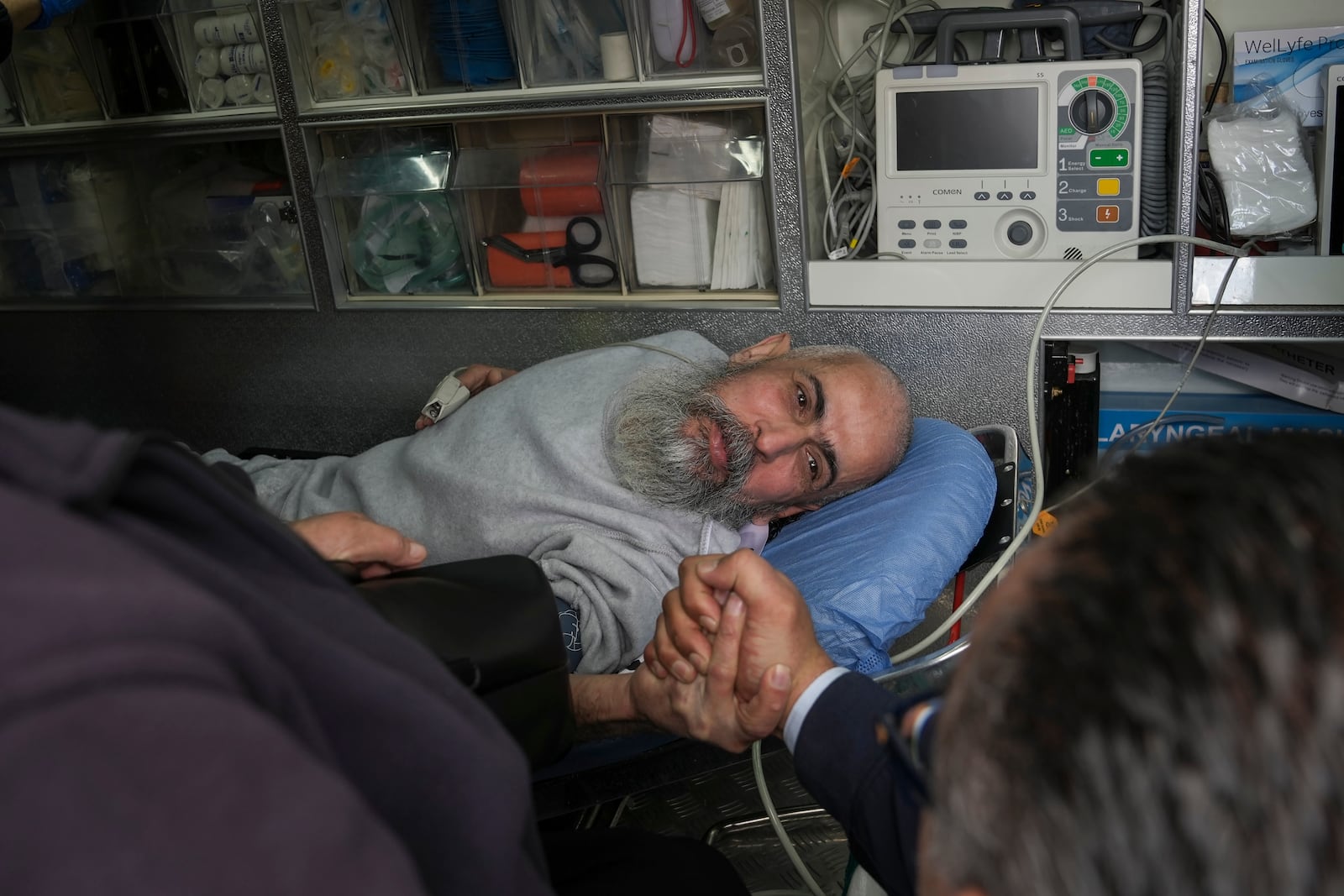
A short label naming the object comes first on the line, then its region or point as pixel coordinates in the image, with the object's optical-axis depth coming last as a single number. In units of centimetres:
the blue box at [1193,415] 199
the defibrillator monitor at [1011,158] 177
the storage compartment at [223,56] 226
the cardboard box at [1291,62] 184
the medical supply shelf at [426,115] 201
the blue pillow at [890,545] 154
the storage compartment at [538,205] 213
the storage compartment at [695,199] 202
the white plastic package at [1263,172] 173
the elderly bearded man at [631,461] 168
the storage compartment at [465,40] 208
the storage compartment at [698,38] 192
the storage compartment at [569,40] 202
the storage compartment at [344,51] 218
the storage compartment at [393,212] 226
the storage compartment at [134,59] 232
